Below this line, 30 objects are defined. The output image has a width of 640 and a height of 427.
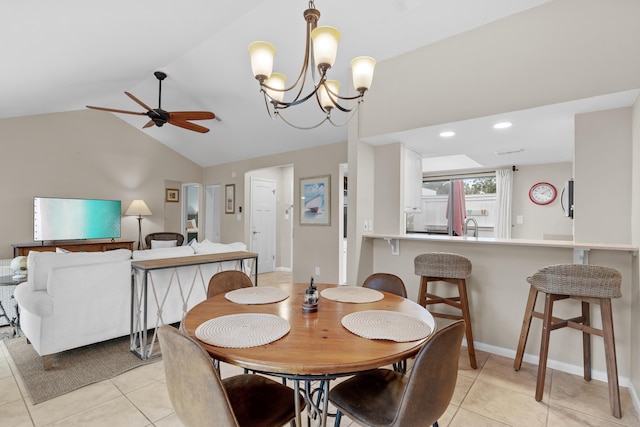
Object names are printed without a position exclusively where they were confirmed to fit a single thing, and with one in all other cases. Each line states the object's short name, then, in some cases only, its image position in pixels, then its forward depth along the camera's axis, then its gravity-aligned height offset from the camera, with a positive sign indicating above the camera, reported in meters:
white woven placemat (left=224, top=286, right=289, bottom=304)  1.66 -0.46
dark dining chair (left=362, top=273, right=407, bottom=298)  2.01 -0.46
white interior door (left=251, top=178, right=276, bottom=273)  6.25 -0.15
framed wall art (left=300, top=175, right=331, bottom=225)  4.84 +0.24
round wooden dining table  0.99 -0.47
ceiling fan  3.81 +1.23
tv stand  4.48 -0.52
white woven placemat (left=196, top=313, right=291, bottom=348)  1.12 -0.46
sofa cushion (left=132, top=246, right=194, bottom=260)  2.83 -0.37
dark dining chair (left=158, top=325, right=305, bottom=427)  0.95 -0.60
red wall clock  4.36 +0.33
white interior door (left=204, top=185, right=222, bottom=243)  7.16 +0.04
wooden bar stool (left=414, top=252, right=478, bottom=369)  2.44 -0.48
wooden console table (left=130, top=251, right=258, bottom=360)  2.54 -0.69
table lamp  5.79 +0.10
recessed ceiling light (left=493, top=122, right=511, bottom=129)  2.55 +0.76
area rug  2.11 -1.18
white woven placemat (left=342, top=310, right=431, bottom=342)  1.19 -0.46
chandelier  1.60 +0.85
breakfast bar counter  2.13 -0.56
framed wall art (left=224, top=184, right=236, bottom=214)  6.33 +0.34
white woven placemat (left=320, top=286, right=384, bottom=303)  1.71 -0.46
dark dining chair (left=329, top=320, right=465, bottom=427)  1.01 -0.63
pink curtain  5.42 +0.21
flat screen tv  4.87 -0.08
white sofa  2.33 -0.67
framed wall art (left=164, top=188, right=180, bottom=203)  6.62 +0.42
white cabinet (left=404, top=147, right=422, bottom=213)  3.27 +0.38
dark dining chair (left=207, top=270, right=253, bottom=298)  1.99 -0.45
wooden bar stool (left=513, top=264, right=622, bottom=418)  1.88 -0.53
